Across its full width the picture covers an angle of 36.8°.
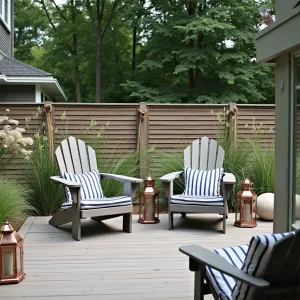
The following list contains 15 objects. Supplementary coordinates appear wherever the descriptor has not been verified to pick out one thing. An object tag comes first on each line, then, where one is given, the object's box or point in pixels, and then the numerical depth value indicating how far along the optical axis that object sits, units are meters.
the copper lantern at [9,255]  3.13
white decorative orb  5.55
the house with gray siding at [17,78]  9.58
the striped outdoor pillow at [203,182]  5.38
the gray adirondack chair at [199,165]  4.89
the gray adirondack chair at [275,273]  1.74
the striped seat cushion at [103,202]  4.59
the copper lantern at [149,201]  5.42
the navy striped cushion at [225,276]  2.15
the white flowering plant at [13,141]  5.46
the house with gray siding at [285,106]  3.24
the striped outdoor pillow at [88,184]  5.02
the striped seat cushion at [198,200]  4.87
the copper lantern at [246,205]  5.23
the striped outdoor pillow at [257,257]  1.75
